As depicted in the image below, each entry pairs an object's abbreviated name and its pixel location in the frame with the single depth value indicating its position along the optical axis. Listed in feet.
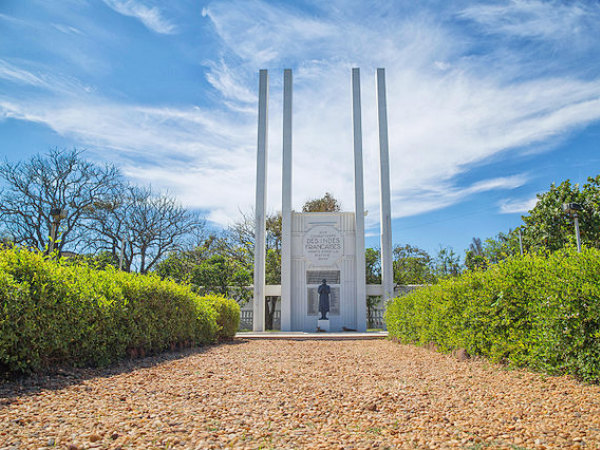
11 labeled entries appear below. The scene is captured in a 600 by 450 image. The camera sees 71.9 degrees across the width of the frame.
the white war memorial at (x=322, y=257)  55.98
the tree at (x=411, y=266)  76.27
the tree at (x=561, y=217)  47.93
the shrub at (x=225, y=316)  34.14
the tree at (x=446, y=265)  81.95
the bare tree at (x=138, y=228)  75.92
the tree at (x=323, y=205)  92.84
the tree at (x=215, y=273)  64.44
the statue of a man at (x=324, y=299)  54.08
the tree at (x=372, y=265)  73.72
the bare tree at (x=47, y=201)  69.62
